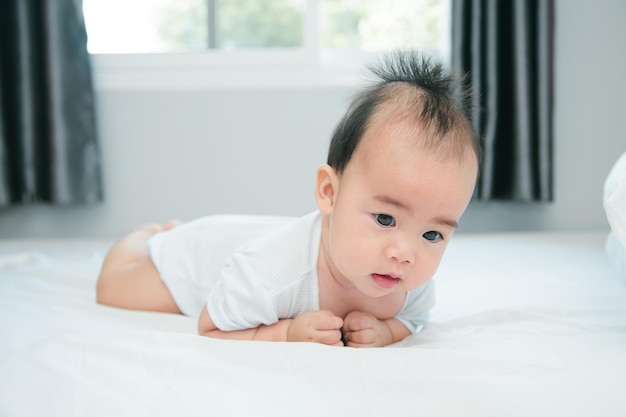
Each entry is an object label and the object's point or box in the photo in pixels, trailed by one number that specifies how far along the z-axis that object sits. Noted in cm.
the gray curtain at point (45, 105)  243
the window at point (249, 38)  261
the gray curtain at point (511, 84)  241
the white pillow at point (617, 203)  106
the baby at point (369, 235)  97
